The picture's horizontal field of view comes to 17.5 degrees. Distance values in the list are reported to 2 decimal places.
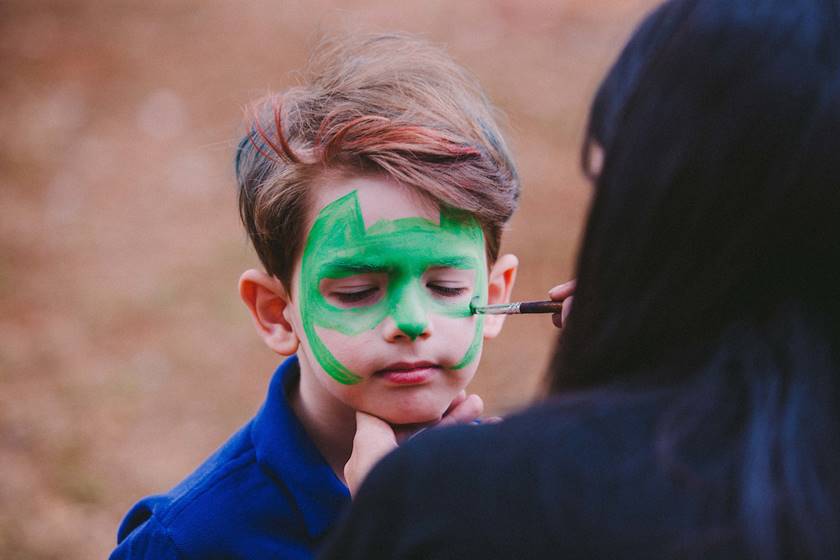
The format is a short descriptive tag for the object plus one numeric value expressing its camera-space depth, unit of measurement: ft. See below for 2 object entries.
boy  5.08
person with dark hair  4.30
